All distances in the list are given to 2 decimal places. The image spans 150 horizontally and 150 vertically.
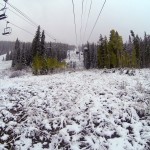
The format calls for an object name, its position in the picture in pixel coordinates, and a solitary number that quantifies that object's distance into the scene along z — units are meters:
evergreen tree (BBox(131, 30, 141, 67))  49.76
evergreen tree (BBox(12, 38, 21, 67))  65.86
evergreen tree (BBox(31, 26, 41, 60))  45.76
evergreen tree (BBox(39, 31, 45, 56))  45.78
